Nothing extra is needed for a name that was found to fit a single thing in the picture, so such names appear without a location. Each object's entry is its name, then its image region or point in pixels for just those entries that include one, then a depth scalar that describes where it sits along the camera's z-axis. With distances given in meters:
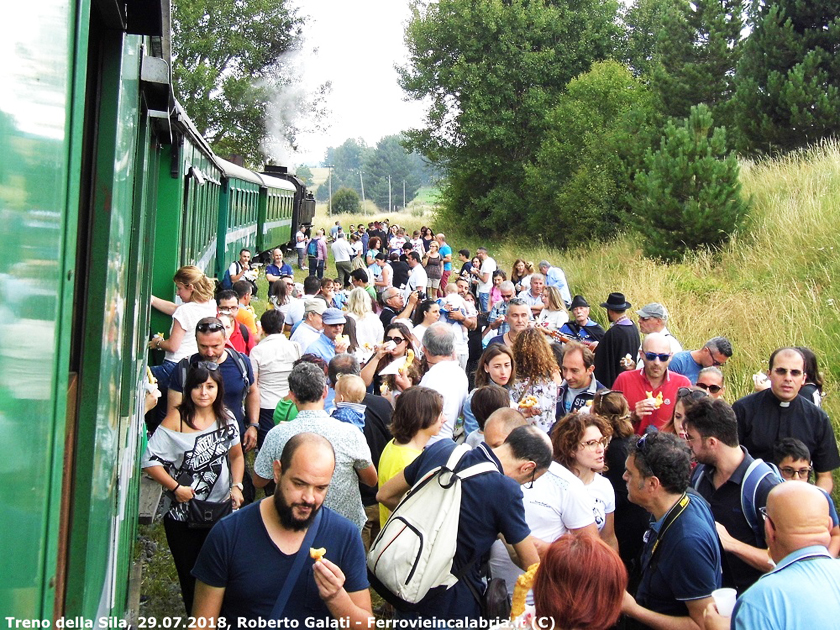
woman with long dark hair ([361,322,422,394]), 7.30
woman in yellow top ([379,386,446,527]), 4.68
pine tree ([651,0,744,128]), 24.47
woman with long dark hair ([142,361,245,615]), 5.03
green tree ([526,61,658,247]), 23.92
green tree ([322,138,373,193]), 176.32
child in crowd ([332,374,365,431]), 5.59
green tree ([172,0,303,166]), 37.19
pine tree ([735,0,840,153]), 20.36
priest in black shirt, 5.68
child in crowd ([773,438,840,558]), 4.91
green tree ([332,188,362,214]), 90.06
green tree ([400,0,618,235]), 39.44
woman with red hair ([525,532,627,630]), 2.86
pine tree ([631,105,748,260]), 15.95
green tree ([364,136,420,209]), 136.25
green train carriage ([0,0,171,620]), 1.21
